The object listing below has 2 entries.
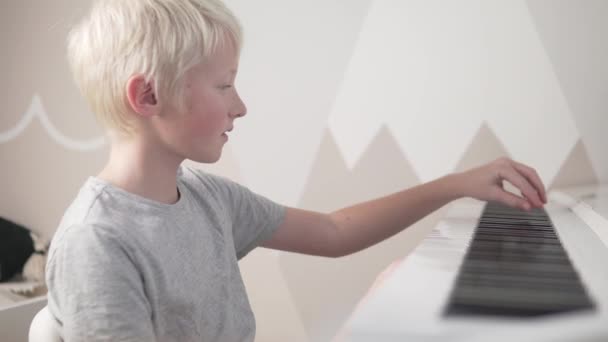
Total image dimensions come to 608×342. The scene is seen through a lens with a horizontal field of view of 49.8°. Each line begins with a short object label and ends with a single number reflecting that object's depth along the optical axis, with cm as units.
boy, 79
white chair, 81
